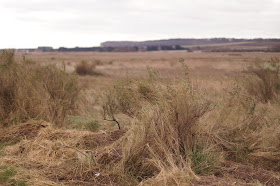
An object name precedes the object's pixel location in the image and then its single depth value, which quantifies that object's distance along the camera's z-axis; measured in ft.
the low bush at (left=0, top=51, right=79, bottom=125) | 24.20
